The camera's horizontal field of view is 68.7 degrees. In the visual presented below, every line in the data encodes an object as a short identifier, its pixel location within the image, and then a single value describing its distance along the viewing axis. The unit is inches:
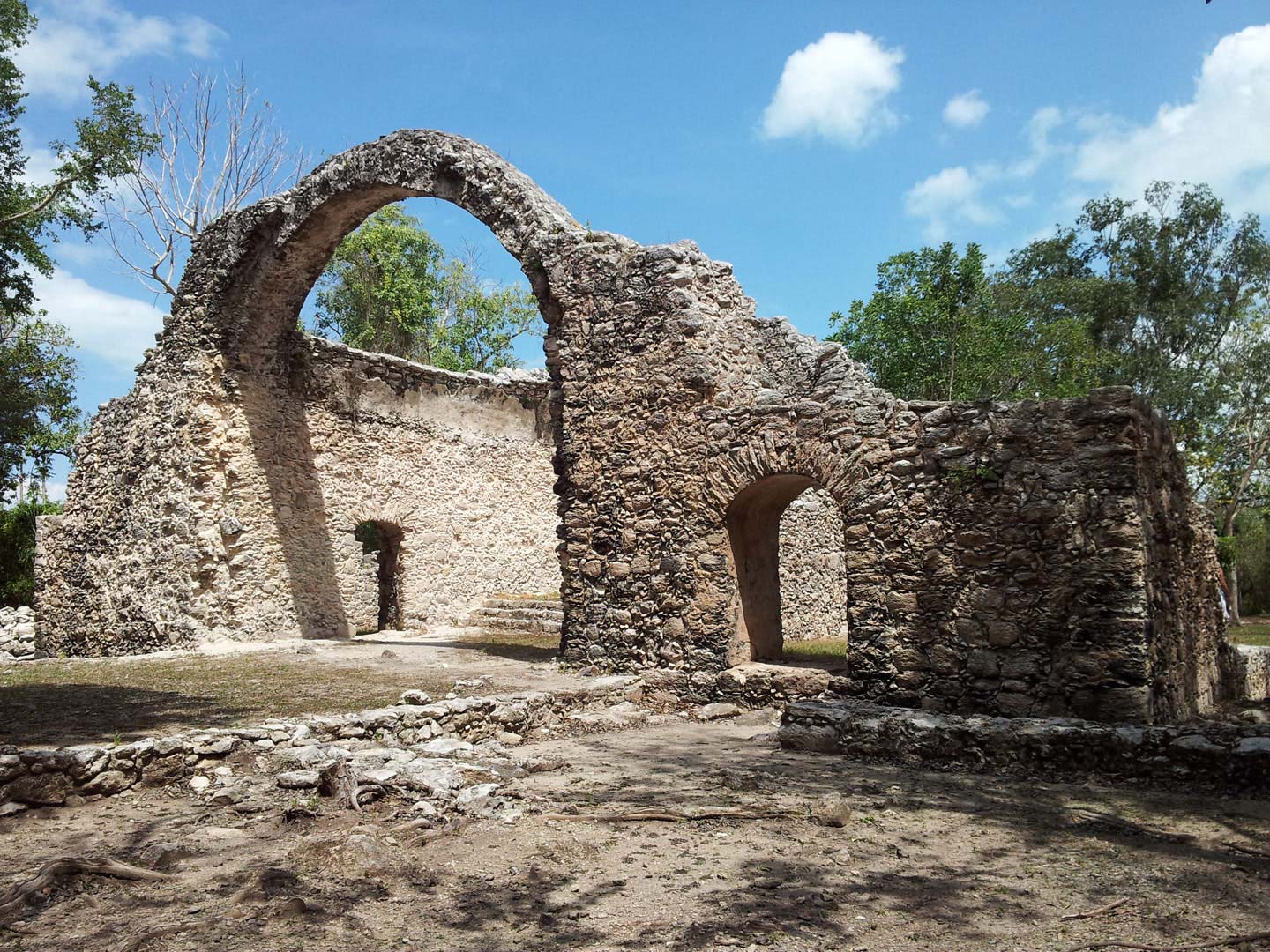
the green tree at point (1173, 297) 1114.7
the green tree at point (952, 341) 868.6
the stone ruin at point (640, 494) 268.5
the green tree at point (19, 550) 783.7
